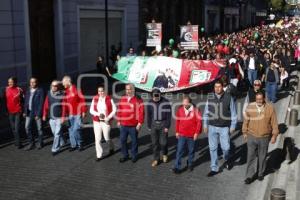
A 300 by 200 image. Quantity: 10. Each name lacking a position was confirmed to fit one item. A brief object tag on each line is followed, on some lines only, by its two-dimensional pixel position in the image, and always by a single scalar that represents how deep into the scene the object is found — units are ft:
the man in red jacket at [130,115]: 30.37
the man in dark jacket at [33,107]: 33.88
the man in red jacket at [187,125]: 28.50
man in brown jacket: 26.30
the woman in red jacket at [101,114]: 31.58
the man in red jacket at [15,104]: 34.63
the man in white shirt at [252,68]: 57.16
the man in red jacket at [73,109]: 33.47
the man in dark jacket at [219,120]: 28.43
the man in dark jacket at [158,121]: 29.73
